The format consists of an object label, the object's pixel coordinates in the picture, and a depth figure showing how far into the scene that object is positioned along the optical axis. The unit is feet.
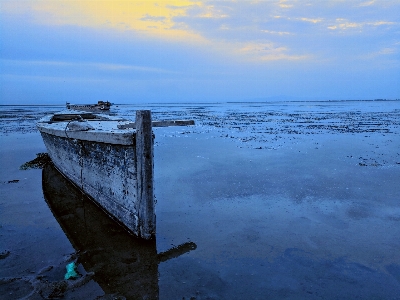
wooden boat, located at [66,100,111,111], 94.73
